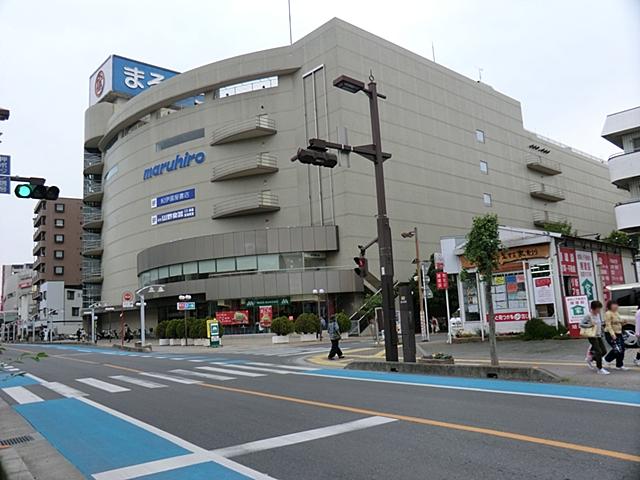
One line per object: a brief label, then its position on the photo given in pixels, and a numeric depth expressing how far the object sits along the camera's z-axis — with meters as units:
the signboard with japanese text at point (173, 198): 56.12
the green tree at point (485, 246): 13.62
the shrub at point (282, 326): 38.59
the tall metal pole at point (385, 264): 15.38
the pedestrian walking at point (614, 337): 12.06
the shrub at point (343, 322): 39.66
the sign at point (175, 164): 56.12
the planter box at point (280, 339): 38.25
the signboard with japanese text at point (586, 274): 22.50
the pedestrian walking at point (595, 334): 11.77
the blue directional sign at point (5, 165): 10.15
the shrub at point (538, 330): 20.34
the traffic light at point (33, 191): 12.12
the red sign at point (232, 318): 46.44
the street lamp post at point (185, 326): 40.90
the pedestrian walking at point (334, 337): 19.94
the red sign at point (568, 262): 21.36
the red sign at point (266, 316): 43.53
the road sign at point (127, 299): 38.49
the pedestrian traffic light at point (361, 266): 18.11
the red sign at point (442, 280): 28.91
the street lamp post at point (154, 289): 52.19
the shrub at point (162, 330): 43.87
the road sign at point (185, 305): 38.62
